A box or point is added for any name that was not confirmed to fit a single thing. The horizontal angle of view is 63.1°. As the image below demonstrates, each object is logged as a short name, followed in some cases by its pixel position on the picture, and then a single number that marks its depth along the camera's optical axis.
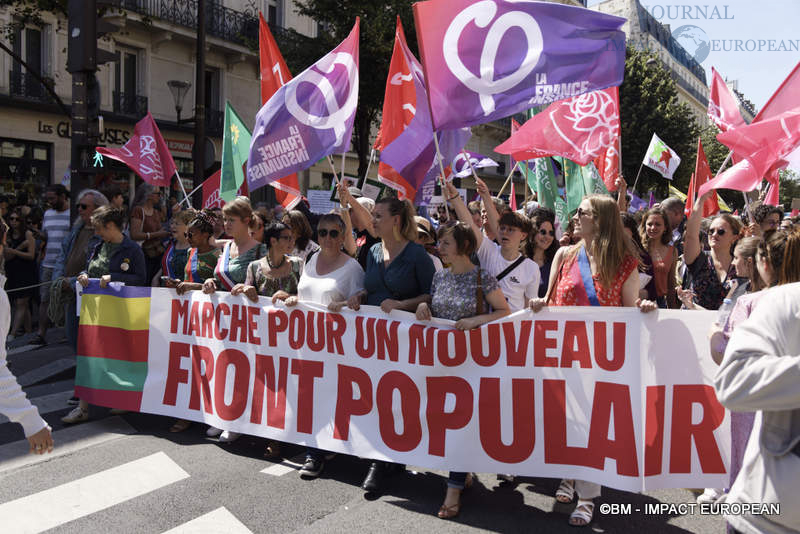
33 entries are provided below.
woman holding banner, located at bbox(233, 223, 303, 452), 4.87
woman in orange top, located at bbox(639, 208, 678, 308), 5.07
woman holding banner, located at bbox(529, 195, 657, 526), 3.78
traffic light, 7.30
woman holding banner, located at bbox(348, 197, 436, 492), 4.37
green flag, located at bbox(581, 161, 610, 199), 7.78
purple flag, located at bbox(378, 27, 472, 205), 5.56
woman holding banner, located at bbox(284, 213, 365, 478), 4.57
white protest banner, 3.68
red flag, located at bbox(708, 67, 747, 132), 6.86
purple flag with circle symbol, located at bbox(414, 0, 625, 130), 4.53
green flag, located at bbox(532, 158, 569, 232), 8.58
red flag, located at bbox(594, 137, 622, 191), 7.64
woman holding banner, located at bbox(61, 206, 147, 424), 5.46
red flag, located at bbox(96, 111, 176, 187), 8.02
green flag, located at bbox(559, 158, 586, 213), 7.97
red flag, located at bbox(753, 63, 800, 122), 5.57
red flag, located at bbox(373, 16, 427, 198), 5.75
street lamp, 13.28
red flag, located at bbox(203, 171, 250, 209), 8.80
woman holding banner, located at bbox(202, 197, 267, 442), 5.20
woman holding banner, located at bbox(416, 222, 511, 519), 3.97
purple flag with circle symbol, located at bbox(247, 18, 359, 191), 5.43
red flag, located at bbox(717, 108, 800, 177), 5.16
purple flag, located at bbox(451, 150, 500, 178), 11.39
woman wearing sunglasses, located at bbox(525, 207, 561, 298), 5.27
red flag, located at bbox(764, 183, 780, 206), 7.15
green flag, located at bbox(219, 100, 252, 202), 7.54
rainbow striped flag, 5.38
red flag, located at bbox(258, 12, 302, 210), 5.93
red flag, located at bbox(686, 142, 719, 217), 7.94
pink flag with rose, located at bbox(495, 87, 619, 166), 5.86
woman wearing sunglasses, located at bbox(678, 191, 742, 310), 4.81
